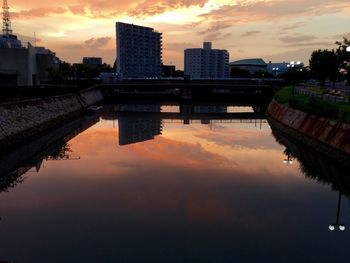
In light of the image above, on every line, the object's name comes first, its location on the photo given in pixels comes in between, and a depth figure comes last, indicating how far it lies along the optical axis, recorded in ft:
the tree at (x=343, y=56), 165.85
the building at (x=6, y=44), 253.44
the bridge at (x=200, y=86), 325.83
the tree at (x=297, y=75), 304.30
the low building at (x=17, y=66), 233.55
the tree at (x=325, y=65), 227.40
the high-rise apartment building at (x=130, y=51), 616.39
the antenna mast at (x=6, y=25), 468.34
